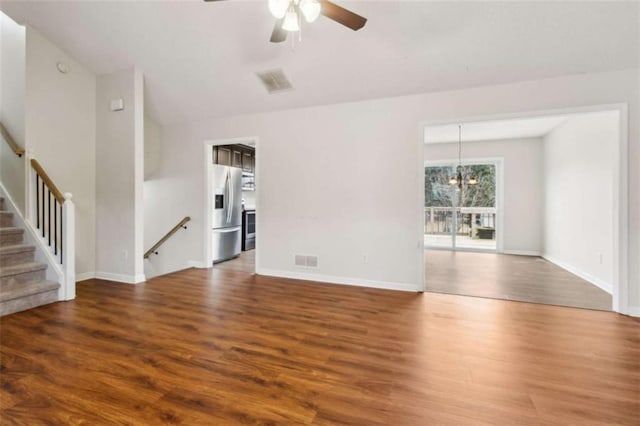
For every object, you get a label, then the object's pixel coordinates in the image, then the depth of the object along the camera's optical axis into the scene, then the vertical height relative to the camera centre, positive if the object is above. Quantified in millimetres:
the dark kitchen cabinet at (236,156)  6234 +1240
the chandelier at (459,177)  6875 +822
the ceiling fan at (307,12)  1979 +1398
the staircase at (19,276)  3027 -714
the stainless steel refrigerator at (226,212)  5699 -32
